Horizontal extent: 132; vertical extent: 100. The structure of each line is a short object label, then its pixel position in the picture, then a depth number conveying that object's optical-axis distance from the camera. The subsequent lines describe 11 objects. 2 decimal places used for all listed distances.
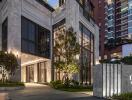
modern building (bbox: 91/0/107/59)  47.64
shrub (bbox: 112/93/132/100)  7.74
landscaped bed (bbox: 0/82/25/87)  13.03
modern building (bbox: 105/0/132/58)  48.34
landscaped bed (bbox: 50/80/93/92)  12.63
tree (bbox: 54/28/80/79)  14.38
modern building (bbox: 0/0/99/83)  15.30
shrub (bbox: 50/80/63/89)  13.79
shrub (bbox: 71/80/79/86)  14.94
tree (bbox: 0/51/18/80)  13.72
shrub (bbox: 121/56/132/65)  23.34
